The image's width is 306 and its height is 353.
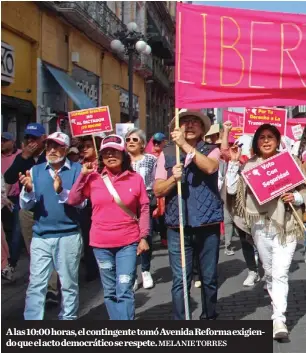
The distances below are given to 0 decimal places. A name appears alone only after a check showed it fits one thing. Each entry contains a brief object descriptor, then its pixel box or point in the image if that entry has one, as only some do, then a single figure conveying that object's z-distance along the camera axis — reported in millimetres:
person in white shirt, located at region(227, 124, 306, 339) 5297
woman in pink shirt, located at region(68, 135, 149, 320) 4906
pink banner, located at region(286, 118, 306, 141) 14742
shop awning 16359
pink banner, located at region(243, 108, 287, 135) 11438
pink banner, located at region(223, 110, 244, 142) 15156
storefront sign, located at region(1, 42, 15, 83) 12969
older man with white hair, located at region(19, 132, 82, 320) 4980
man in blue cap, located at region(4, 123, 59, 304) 5938
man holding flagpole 5082
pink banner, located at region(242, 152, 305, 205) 5273
